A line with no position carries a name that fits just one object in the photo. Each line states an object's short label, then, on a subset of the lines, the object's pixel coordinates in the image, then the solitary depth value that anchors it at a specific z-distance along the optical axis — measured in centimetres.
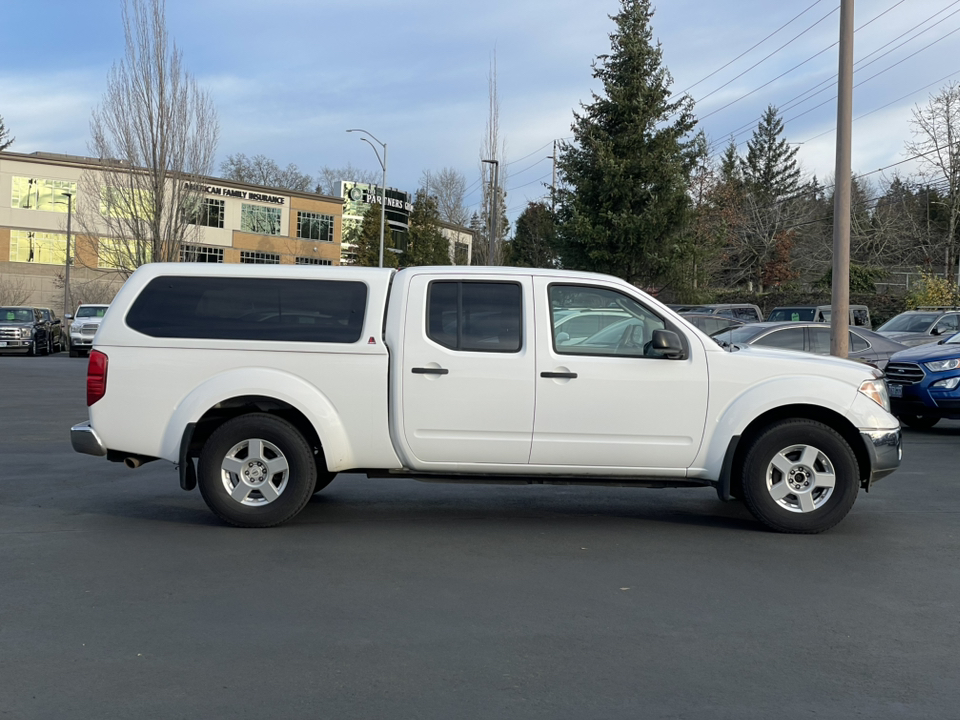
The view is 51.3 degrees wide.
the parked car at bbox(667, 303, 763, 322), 3372
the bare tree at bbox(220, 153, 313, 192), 10019
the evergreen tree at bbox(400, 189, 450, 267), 7612
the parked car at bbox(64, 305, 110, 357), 3312
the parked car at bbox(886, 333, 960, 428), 1293
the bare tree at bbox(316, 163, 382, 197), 10619
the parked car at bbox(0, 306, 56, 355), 3347
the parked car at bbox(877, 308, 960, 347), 2306
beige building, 6212
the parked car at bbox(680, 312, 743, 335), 2467
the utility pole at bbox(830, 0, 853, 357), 1455
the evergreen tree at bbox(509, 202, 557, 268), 7006
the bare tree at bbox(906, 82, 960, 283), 4392
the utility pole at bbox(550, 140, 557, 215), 4059
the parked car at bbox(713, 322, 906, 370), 1636
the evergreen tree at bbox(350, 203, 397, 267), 7744
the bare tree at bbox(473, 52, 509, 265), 4516
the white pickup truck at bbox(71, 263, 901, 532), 721
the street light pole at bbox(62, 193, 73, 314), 5496
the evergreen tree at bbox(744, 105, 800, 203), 8388
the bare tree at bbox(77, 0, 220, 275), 3806
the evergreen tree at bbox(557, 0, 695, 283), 3803
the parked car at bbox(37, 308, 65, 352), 3769
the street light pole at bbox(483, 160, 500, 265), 3551
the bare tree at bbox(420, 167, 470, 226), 8212
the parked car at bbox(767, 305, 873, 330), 2862
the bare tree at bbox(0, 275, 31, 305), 6012
